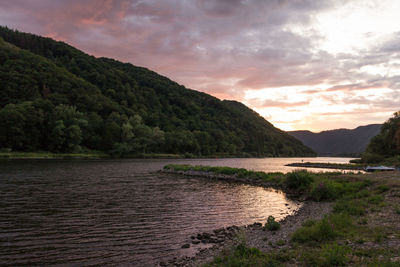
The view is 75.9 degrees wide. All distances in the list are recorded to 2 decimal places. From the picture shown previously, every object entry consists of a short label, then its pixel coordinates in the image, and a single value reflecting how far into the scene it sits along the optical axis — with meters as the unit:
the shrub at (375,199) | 21.62
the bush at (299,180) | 37.19
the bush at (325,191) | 29.00
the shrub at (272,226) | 17.25
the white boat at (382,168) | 56.91
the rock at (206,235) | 16.64
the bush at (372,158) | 87.04
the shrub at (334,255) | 9.40
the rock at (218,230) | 17.69
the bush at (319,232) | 13.04
